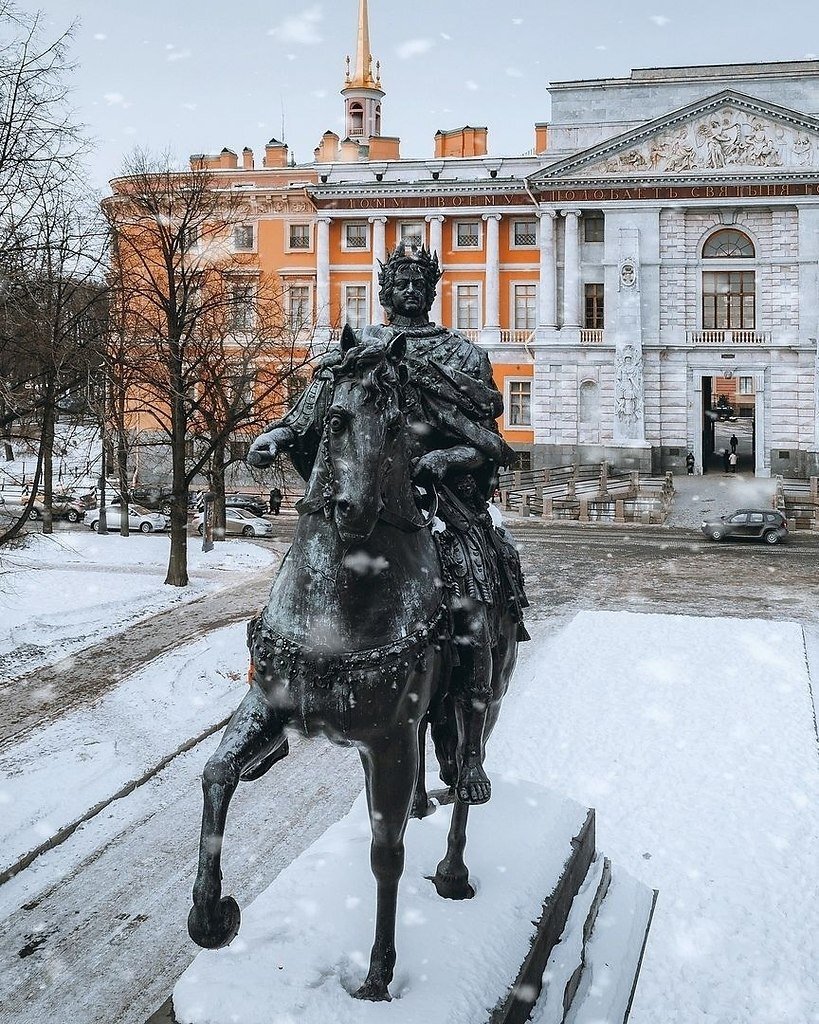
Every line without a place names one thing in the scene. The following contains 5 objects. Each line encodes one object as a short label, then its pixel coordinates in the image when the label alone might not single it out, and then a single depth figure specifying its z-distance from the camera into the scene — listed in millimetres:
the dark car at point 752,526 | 32594
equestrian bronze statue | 4008
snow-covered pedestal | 4695
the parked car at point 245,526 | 33594
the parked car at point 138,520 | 34750
